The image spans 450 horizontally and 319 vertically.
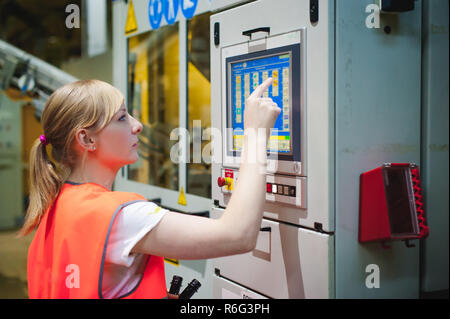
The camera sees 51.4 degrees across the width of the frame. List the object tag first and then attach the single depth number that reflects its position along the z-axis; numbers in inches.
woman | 47.0
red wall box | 55.2
